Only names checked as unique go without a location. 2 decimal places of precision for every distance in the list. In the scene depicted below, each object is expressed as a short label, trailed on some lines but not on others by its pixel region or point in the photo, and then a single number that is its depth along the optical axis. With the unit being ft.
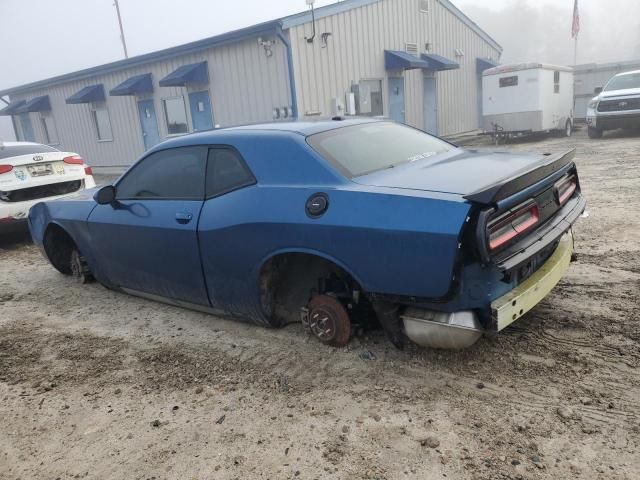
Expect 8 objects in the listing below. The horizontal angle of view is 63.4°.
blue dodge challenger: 8.70
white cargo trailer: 49.85
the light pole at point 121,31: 113.70
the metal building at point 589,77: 64.15
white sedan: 22.50
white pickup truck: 46.42
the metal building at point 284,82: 40.32
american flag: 94.91
